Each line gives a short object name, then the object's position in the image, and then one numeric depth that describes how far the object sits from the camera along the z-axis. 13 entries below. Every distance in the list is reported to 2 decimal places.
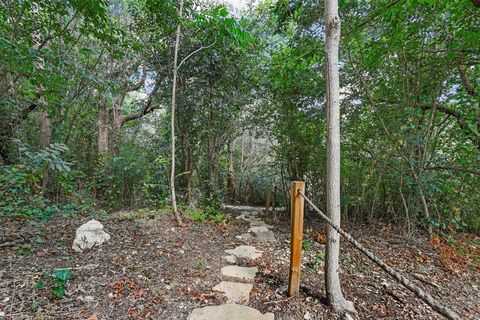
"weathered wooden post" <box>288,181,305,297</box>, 1.99
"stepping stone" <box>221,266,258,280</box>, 2.37
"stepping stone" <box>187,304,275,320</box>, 1.74
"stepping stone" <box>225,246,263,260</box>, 2.93
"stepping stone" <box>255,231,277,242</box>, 3.59
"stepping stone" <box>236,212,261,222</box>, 4.79
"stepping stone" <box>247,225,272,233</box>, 3.92
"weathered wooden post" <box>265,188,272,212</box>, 5.15
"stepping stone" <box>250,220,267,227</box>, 4.32
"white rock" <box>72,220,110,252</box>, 2.49
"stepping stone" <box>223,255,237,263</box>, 2.75
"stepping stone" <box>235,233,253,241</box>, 3.59
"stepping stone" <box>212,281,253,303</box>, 2.00
